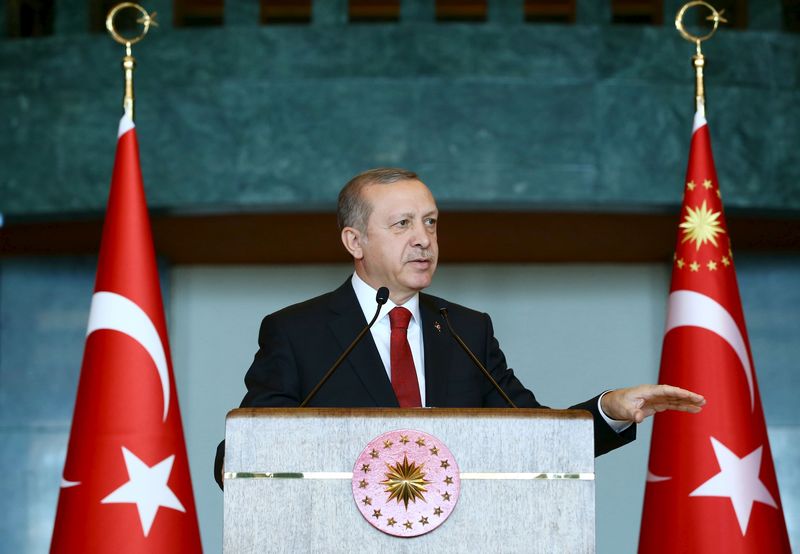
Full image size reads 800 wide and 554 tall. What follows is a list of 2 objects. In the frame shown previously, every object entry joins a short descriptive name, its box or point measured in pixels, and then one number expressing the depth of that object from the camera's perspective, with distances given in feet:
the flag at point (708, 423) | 28.19
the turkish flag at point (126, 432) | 27.27
